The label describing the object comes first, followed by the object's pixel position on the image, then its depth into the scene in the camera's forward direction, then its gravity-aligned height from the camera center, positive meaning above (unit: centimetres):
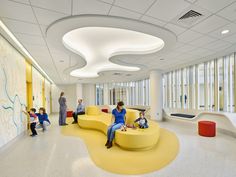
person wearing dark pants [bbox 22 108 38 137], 502 -120
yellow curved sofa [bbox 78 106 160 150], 346 -130
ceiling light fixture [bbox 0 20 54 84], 303 +141
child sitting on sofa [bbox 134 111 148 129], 424 -108
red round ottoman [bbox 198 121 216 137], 459 -143
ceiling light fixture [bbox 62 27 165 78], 406 +167
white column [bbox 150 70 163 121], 775 -38
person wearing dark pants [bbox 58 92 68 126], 705 -127
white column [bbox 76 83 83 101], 1385 -20
